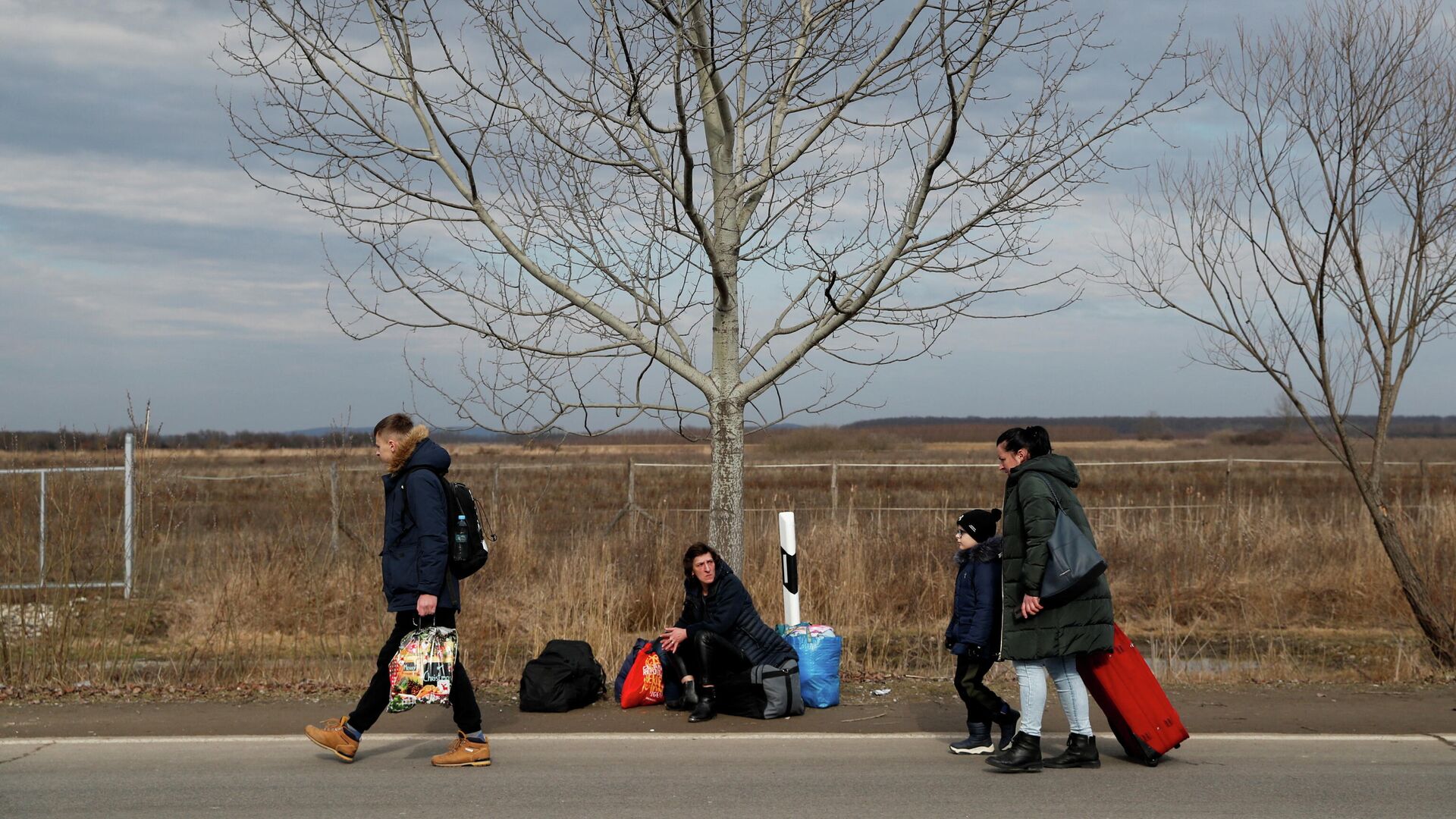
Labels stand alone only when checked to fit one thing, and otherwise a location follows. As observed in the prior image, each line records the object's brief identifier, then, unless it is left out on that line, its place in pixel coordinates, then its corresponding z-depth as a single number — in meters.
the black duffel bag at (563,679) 8.19
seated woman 8.02
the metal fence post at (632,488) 17.34
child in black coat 6.86
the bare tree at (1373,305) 9.96
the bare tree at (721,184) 8.54
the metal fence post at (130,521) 9.88
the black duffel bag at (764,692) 7.93
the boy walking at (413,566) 6.43
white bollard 8.70
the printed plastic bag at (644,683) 8.34
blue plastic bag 8.30
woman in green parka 6.34
